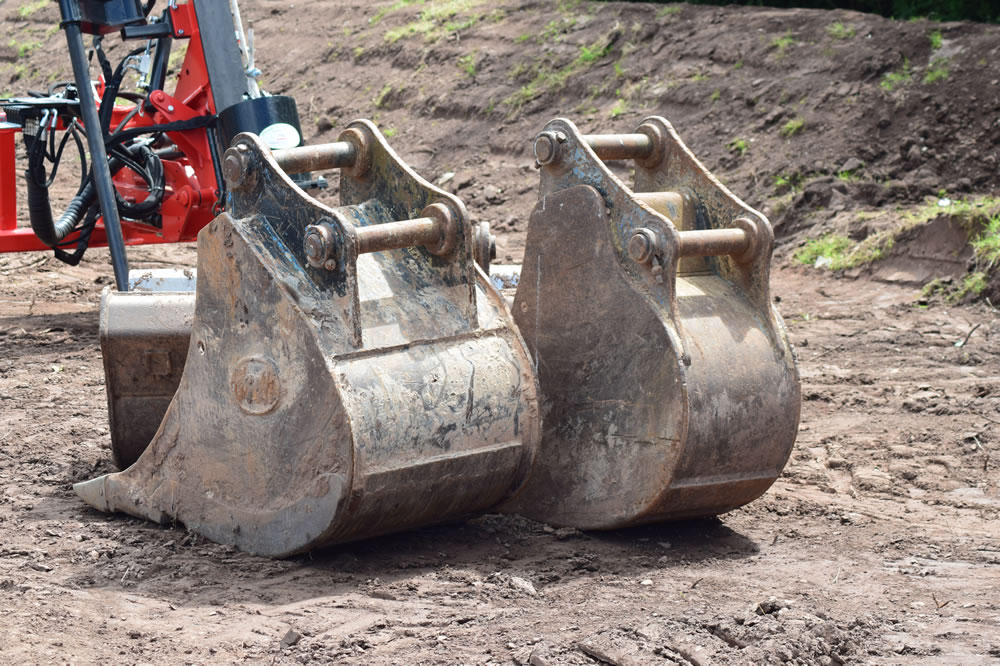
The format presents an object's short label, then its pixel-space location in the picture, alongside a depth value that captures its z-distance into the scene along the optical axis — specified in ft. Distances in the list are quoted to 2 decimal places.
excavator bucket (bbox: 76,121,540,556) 23.43
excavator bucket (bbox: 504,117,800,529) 25.00
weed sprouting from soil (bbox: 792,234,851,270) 56.75
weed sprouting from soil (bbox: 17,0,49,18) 135.74
